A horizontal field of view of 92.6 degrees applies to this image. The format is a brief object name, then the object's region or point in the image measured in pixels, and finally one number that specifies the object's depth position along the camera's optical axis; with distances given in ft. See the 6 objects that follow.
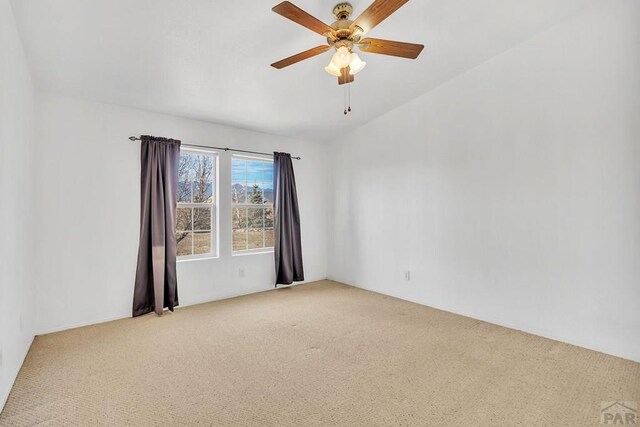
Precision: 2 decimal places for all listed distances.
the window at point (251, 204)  14.69
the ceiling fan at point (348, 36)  5.90
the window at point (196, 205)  13.12
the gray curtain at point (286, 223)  15.29
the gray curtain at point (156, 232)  11.48
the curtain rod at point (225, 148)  11.43
